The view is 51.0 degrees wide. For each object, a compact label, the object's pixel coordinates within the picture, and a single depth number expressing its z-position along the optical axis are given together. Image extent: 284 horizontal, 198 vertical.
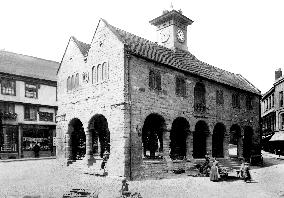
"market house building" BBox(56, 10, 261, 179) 18.55
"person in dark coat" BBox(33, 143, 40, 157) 33.47
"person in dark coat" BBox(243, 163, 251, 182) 18.00
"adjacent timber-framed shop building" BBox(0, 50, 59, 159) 32.03
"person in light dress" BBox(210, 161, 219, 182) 18.08
